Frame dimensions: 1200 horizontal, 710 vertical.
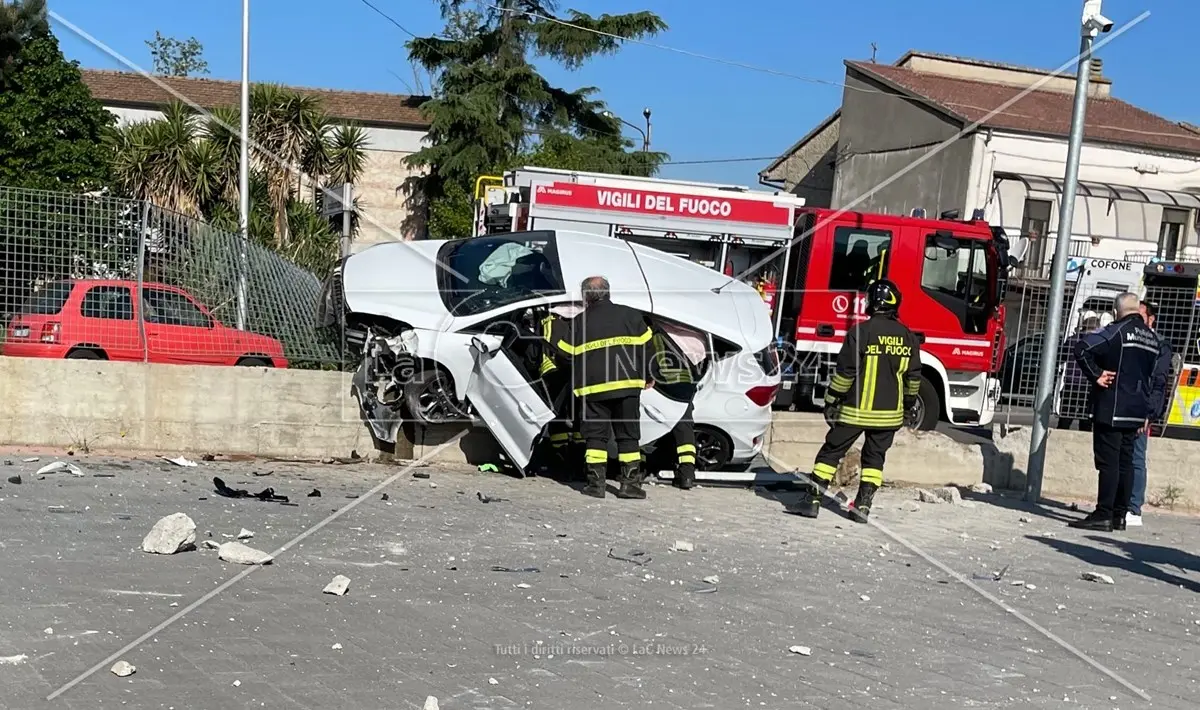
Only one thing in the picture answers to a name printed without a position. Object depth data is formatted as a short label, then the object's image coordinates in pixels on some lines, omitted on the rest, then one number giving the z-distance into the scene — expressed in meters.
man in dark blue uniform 8.33
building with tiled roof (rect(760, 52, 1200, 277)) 26.75
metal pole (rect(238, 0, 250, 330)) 17.55
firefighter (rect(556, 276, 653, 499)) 8.20
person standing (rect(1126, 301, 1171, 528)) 8.66
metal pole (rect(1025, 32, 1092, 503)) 9.54
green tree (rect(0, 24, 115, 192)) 22.58
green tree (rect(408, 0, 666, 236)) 29.77
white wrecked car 8.58
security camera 9.05
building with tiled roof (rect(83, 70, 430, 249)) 33.44
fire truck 12.31
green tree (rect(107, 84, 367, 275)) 21.64
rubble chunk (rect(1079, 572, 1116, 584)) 6.77
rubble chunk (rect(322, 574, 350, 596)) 5.37
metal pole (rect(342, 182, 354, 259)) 12.05
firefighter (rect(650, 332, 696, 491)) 8.75
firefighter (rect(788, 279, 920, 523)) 8.13
